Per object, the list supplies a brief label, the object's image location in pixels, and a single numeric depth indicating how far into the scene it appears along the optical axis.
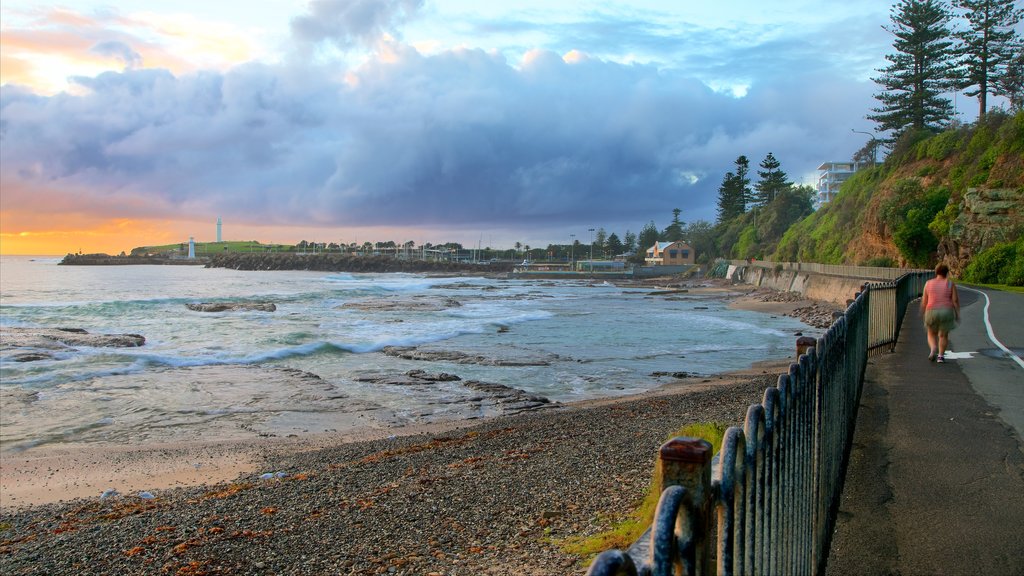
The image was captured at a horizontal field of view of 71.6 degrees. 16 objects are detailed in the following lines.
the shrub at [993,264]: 35.59
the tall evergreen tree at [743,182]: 122.94
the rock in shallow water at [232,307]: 46.91
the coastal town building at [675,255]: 140.62
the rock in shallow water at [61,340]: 26.45
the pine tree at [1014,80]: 50.45
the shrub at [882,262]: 50.75
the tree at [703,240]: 131.62
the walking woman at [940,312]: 11.43
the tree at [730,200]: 129.12
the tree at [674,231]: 185.88
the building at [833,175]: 125.44
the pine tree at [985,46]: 51.78
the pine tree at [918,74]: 58.50
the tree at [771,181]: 113.19
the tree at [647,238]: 190.25
